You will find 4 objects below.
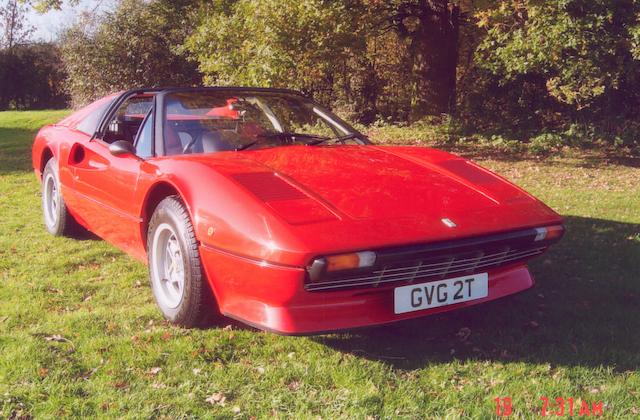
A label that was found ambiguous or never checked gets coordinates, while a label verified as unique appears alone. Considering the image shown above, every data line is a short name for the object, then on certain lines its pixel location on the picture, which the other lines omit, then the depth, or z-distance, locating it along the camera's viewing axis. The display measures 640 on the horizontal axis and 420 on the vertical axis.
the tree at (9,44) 30.61
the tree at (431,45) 14.17
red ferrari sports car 2.52
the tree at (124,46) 19.16
